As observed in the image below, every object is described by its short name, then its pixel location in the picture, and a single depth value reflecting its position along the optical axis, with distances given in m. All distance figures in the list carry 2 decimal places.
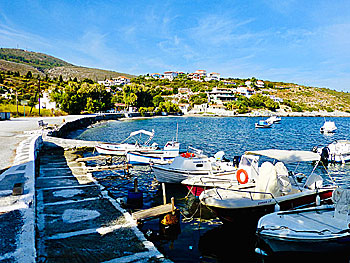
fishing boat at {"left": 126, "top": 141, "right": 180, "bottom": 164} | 22.47
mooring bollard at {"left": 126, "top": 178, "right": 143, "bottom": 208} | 12.57
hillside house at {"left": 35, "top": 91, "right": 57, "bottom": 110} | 79.56
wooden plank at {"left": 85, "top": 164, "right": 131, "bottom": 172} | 17.36
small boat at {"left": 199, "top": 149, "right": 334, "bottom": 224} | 10.38
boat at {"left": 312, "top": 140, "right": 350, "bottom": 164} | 26.05
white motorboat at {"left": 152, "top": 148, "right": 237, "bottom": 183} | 15.60
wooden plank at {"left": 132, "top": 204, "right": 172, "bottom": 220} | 9.59
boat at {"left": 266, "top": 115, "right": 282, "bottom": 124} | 88.88
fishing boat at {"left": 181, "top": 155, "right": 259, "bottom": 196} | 12.57
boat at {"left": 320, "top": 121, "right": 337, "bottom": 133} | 57.59
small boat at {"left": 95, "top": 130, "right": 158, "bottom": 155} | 26.05
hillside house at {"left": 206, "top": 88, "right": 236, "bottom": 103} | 162.50
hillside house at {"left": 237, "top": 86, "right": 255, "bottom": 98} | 177.38
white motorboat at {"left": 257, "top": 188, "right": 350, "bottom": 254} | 7.60
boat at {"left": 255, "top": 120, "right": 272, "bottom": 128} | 70.82
